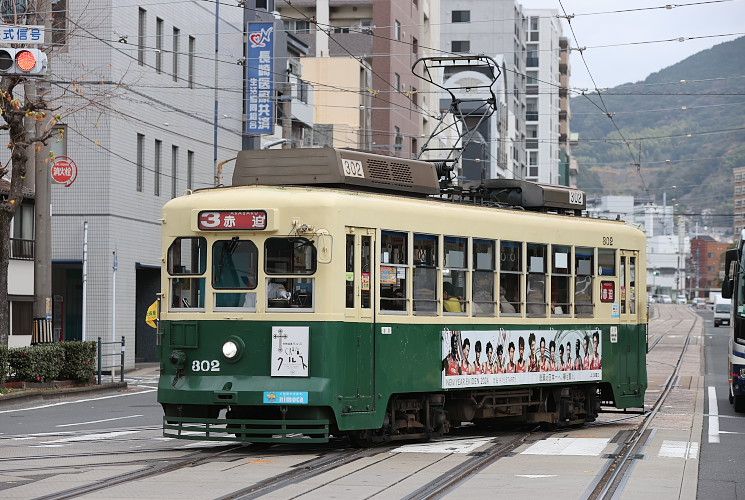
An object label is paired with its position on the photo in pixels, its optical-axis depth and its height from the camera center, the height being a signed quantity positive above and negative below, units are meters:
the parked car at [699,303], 149.57 +0.68
